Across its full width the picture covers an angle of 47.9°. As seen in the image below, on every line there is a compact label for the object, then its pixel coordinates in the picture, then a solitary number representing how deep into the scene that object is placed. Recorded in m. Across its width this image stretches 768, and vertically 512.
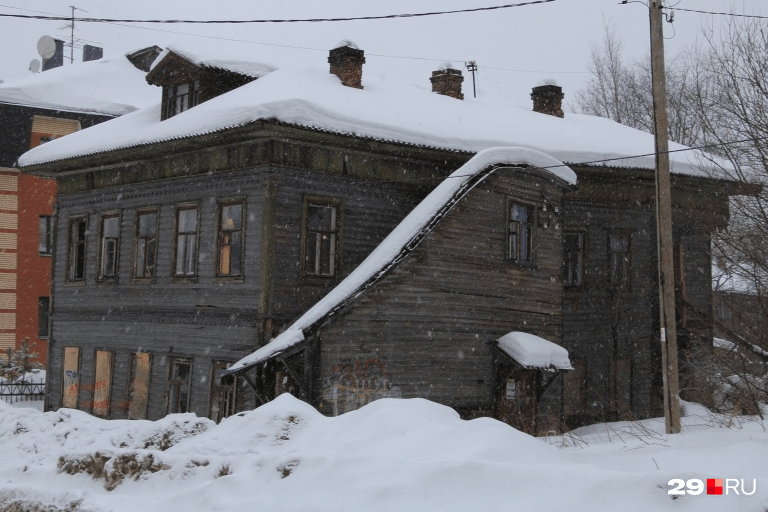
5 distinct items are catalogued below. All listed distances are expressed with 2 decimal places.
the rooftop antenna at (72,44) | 47.53
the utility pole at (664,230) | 13.53
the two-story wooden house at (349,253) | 16.50
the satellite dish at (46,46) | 42.34
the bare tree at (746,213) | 16.08
